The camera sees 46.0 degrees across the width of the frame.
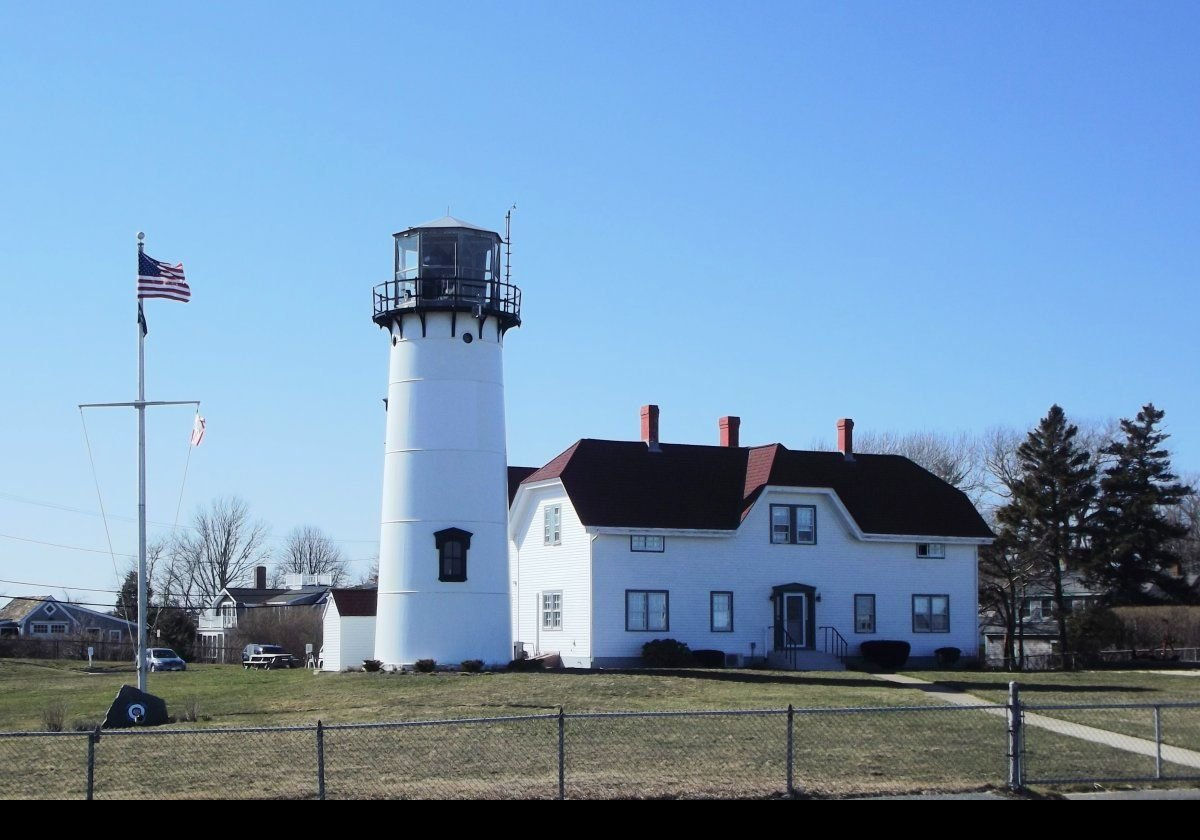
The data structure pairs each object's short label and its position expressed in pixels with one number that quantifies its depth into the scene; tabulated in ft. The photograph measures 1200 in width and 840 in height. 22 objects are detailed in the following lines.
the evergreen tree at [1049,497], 202.18
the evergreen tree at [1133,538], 213.05
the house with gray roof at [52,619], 306.76
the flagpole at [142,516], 92.22
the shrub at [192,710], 93.35
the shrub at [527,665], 130.62
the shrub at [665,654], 133.49
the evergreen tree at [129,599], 272.72
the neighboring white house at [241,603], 235.20
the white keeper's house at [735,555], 136.67
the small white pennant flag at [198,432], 104.01
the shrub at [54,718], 85.08
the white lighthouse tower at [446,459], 128.26
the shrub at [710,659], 136.05
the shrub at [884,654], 142.82
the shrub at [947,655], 148.15
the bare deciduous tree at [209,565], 336.08
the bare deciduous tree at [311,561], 398.85
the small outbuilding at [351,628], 144.66
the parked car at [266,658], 186.39
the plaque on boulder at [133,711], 88.74
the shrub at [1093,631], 163.22
